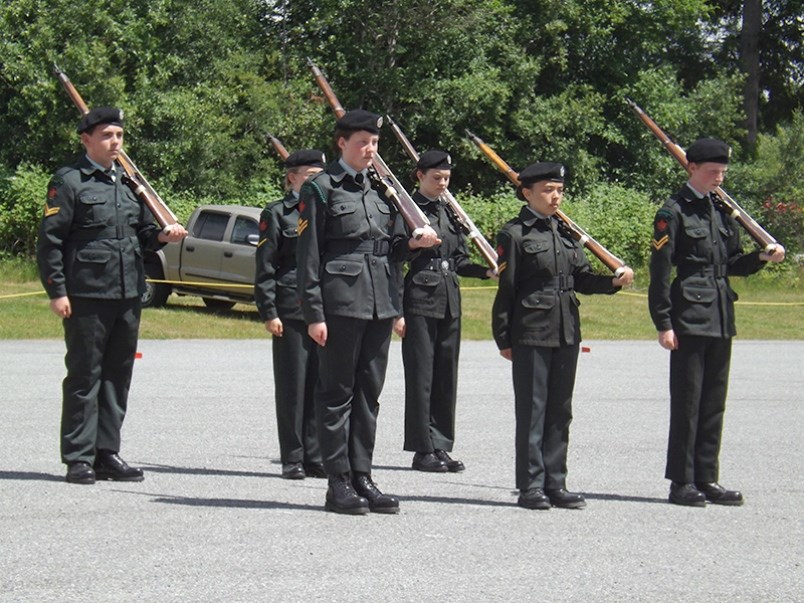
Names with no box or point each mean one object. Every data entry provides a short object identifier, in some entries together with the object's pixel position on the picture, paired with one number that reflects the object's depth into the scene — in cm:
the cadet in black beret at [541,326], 1258
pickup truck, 3416
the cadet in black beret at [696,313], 1293
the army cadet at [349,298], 1185
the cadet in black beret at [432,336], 1481
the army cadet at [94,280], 1293
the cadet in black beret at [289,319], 1425
